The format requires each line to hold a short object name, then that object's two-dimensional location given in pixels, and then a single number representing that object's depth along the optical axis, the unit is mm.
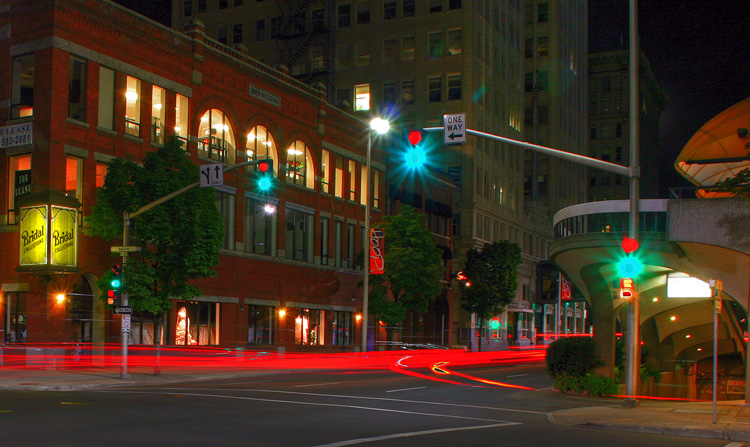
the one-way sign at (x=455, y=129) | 19344
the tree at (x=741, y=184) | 19656
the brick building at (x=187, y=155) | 34094
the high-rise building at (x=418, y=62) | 77312
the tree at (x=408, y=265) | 52219
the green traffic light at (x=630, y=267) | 20266
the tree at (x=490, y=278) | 69250
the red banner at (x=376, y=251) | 45781
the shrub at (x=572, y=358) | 25797
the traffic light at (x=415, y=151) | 20042
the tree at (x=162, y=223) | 30781
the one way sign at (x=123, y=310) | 26344
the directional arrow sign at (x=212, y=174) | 25109
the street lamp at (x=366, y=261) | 43250
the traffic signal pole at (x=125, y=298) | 26797
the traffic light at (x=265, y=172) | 23644
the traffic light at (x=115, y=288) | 26281
